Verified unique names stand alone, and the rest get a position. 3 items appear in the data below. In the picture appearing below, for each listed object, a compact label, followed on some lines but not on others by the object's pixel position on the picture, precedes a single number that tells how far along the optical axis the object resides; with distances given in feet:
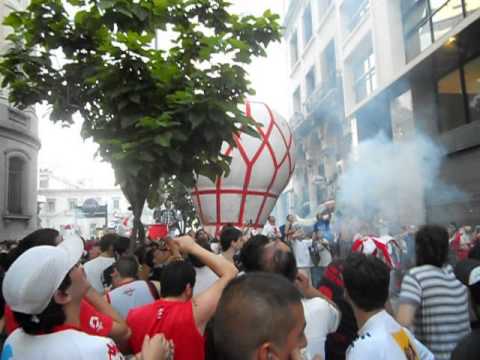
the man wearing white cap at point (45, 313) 5.73
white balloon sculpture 36.06
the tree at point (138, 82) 11.97
